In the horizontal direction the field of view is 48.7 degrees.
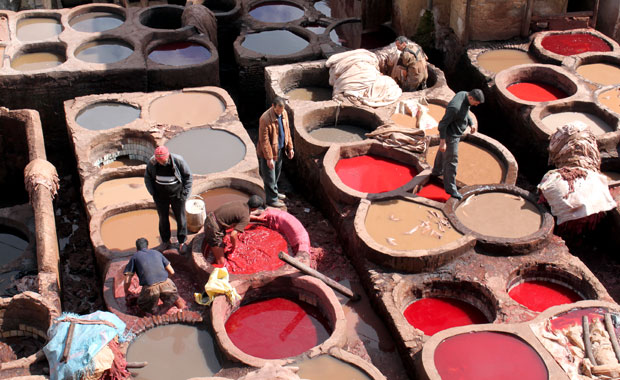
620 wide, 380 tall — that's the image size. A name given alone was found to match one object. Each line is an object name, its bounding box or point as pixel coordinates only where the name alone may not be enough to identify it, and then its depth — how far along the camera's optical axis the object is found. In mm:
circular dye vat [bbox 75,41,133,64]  12789
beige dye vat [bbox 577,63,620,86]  11680
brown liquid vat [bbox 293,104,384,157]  10258
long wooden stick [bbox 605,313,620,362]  6840
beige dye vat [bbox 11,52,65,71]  12555
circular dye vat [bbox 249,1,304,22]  15039
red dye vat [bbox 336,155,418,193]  9492
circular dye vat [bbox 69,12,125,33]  13883
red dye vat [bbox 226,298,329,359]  7422
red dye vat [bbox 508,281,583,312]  7984
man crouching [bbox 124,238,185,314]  7406
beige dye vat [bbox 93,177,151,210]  9484
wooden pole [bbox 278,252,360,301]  7871
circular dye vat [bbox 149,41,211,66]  12930
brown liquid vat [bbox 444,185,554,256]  8227
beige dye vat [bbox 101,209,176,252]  8695
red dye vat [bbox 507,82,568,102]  11477
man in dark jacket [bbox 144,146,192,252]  7770
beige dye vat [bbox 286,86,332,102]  11789
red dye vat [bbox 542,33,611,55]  12586
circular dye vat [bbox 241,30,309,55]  13656
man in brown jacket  8898
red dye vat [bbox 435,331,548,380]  6695
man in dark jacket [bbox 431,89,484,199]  8453
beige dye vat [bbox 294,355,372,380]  6824
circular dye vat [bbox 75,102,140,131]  10891
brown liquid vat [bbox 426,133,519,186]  9484
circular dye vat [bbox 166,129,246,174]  10008
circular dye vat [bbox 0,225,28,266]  10203
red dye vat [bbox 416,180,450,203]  9172
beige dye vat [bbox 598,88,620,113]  11008
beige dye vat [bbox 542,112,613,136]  10633
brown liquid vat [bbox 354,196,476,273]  7996
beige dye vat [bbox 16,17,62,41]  13391
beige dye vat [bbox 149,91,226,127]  10945
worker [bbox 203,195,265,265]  8000
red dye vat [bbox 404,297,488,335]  7758
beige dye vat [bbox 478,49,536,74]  12414
